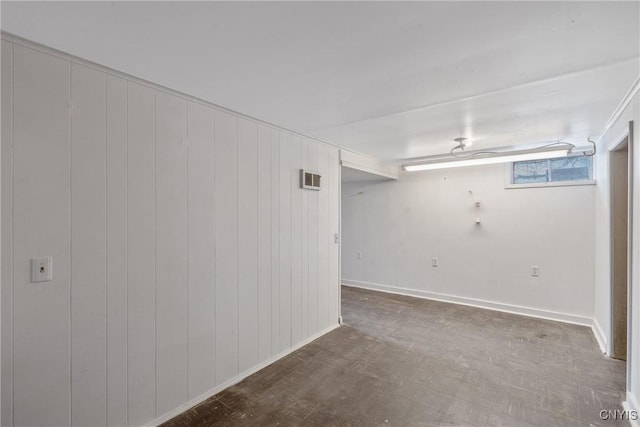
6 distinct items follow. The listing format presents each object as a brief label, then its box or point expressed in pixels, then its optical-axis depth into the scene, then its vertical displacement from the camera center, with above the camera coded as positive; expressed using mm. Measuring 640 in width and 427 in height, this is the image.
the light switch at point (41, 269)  1477 -265
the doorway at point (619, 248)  2791 -322
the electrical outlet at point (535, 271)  4040 -772
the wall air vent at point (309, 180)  3162 +390
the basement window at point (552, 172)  3824 +570
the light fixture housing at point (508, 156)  3189 +666
